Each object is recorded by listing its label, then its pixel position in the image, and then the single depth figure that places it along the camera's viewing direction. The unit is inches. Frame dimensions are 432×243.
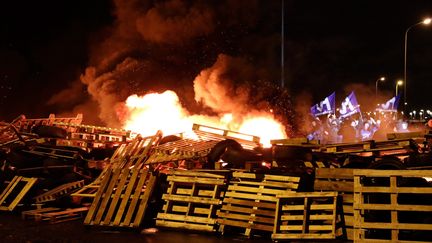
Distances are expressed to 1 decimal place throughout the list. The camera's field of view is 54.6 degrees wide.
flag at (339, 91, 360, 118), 1278.9
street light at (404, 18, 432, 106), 1183.1
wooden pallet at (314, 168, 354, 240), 352.2
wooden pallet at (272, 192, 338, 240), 338.0
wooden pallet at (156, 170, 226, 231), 387.9
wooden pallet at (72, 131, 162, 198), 479.8
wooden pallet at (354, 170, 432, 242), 291.6
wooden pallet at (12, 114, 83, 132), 783.6
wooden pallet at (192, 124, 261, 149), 539.3
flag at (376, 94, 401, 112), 1332.4
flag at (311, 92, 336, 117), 1352.1
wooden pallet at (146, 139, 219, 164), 481.1
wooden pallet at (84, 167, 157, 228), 397.1
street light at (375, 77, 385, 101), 1671.9
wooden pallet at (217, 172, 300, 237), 369.7
